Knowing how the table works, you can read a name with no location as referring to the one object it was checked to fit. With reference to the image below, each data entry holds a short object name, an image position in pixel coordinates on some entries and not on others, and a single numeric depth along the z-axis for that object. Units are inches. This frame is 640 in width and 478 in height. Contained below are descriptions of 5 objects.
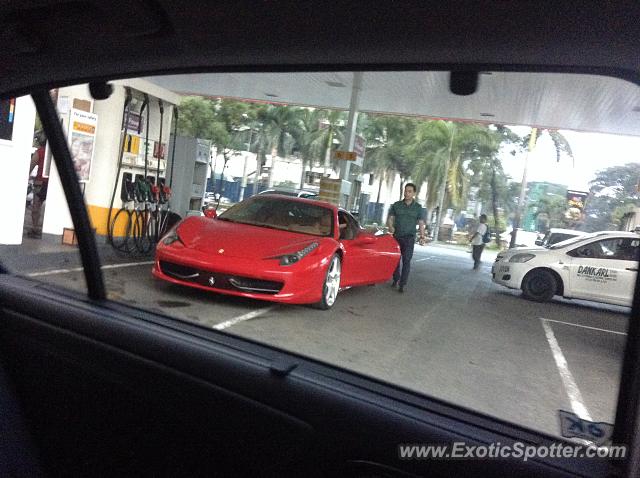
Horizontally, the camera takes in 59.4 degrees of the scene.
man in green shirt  246.8
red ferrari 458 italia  214.2
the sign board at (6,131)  291.8
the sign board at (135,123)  340.5
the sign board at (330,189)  451.2
